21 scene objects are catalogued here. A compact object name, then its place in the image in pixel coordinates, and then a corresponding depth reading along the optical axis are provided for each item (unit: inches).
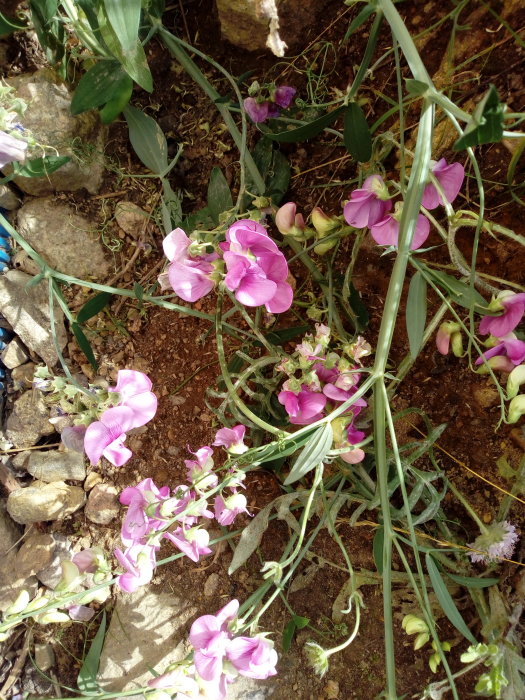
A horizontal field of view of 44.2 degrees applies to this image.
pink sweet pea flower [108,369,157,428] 11.2
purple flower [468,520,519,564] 12.3
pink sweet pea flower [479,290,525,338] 10.4
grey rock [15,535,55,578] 17.0
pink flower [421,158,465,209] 10.5
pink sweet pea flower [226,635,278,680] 10.5
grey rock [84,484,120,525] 16.6
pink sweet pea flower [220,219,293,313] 10.4
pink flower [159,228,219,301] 10.8
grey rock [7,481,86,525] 16.8
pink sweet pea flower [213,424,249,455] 12.4
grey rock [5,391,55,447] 17.0
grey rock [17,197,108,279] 16.3
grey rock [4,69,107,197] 15.3
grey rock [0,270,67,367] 16.7
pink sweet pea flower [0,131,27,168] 12.1
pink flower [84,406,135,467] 10.8
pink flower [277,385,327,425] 11.4
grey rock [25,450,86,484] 16.9
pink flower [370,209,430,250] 11.1
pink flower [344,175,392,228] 10.9
